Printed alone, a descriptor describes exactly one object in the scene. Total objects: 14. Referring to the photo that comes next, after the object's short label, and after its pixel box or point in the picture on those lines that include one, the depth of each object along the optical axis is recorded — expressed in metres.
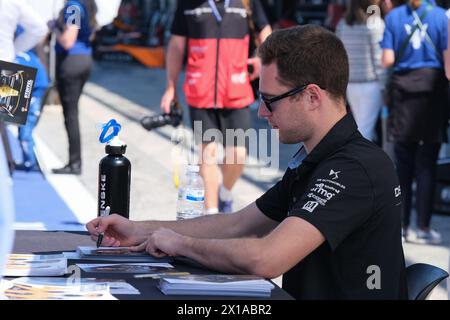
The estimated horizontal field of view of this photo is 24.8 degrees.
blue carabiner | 3.55
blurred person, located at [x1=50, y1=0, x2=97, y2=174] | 9.09
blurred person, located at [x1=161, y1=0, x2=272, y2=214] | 7.04
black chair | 3.02
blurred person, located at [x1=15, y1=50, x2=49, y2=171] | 9.26
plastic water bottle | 4.42
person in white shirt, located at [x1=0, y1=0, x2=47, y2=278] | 7.08
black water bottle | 3.52
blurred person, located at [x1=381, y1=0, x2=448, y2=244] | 7.10
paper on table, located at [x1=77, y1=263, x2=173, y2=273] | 2.87
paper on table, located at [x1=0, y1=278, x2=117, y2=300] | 2.48
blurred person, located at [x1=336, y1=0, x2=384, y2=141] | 7.77
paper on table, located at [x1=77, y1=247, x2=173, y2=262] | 3.06
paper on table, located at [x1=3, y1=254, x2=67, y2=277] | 2.77
